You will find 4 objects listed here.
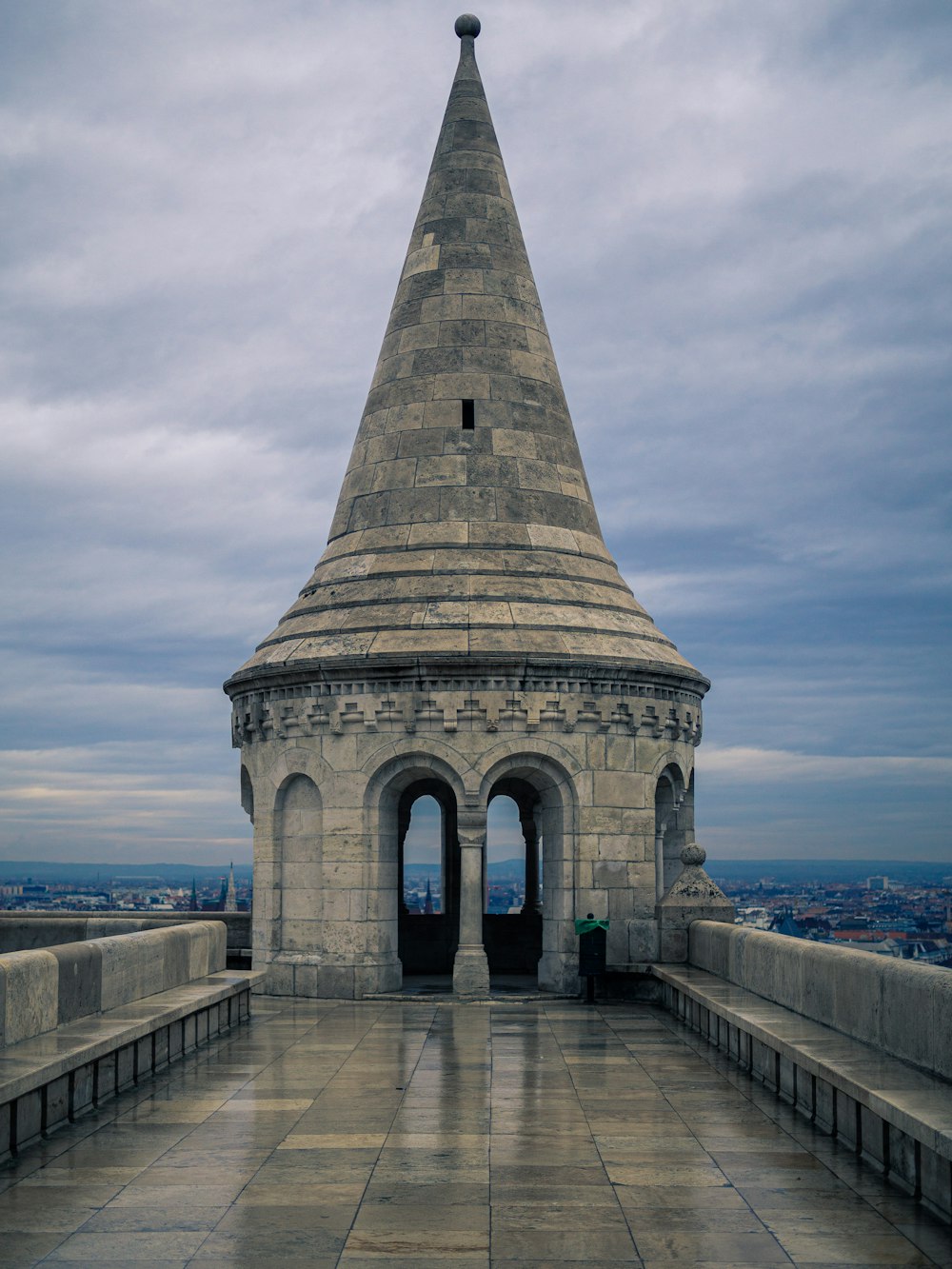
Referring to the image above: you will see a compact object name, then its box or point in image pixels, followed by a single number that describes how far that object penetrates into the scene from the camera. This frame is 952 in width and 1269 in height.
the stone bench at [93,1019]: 9.59
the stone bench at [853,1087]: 7.93
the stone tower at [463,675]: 19.41
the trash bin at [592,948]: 18.50
